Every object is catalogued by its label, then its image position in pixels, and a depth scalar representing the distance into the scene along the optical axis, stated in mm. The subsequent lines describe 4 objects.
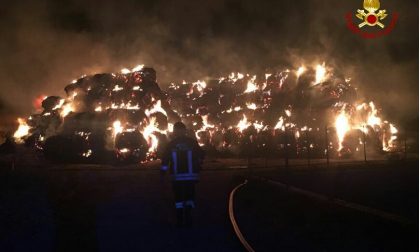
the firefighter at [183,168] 7023
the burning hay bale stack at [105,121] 35062
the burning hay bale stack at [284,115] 39375
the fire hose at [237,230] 5286
